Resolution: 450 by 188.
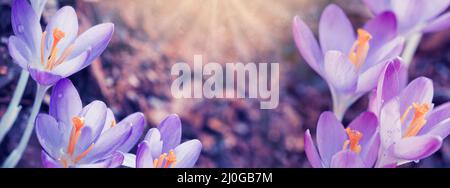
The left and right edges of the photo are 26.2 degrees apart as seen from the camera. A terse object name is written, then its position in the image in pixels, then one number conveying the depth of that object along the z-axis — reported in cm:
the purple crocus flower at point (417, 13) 51
